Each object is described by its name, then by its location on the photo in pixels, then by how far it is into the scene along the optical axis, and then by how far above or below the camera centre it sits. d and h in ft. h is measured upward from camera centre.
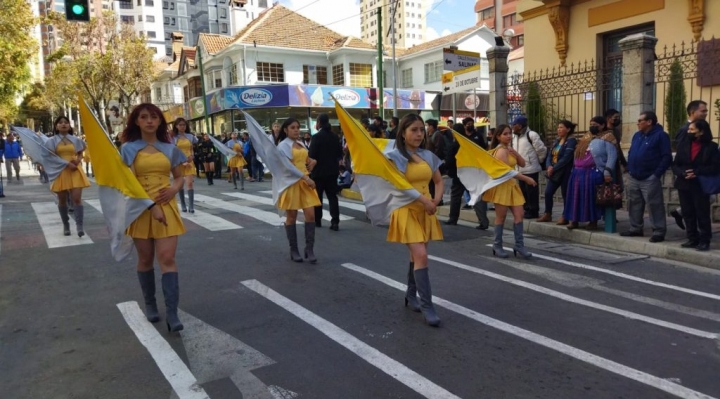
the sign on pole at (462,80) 43.62 +5.42
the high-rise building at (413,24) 507.71 +126.65
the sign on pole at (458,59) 45.60 +7.37
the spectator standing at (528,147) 29.53 -0.22
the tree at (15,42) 65.68 +15.07
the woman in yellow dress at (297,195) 22.81 -1.88
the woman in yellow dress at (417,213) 15.14 -1.87
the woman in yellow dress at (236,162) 52.70 -0.92
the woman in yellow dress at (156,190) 14.89 -0.98
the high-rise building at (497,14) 231.71 +59.06
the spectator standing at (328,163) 30.35 -0.75
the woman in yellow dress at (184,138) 34.71 +1.09
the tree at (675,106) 37.17 +2.27
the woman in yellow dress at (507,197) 23.34 -2.31
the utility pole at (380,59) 68.28 +11.19
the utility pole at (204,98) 99.35 +10.08
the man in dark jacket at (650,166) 24.00 -1.24
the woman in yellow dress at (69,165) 28.30 -0.35
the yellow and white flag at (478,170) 23.03 -1.11
